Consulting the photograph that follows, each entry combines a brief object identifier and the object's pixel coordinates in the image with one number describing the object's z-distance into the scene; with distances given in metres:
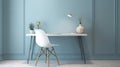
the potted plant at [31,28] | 5.13
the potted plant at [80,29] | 5.08
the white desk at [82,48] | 5.27
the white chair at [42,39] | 4.39
